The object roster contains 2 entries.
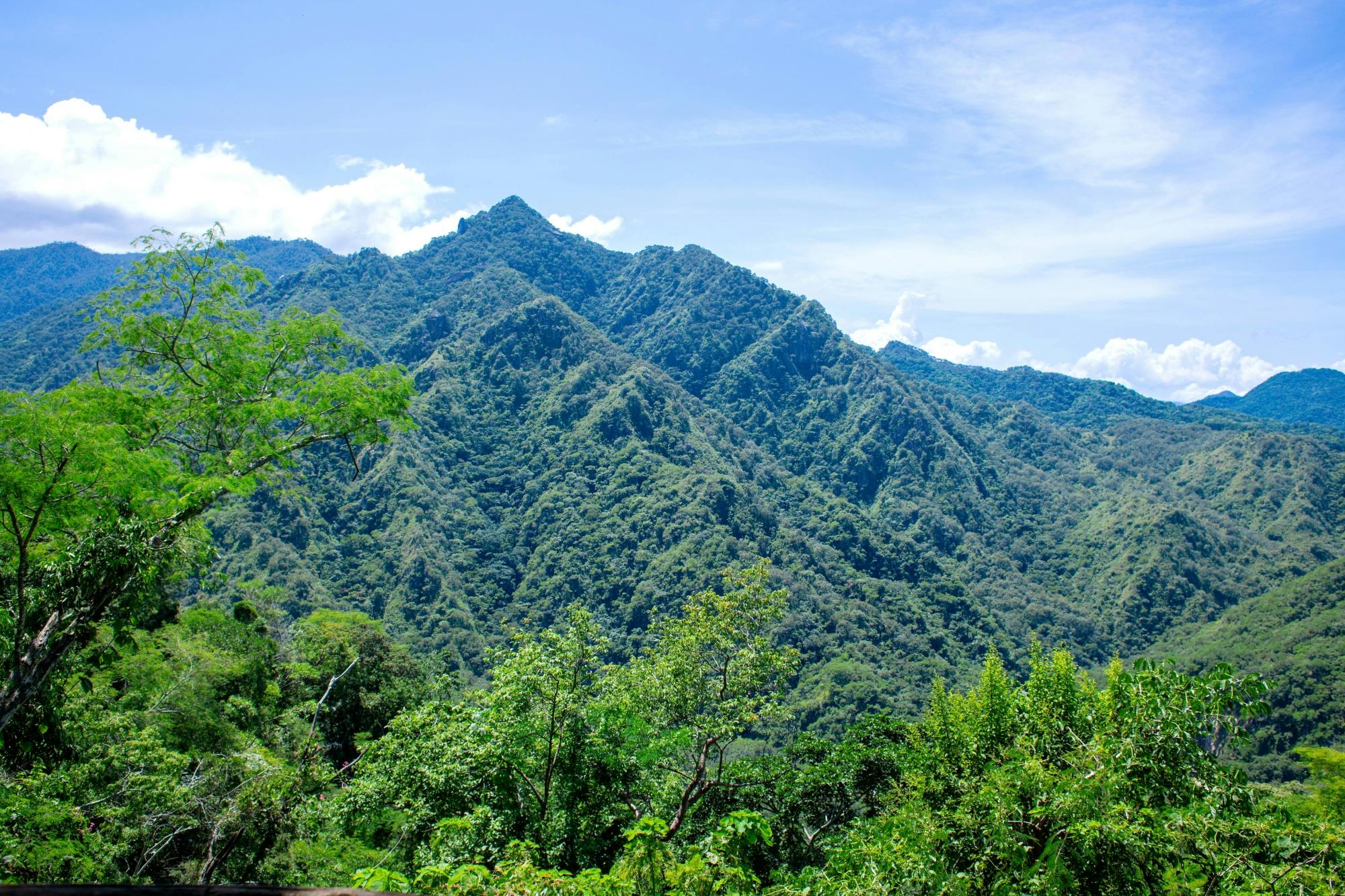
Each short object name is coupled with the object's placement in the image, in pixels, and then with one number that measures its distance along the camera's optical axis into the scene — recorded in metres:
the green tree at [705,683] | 12.46
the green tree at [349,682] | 29.50
